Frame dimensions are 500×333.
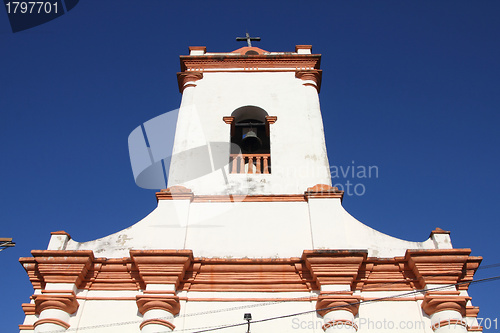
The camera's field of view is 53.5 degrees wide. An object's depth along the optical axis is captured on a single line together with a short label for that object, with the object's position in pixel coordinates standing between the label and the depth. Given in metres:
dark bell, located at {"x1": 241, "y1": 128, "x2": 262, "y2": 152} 9.91
